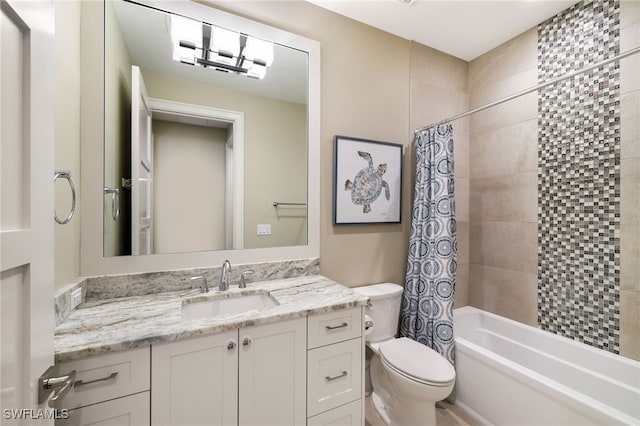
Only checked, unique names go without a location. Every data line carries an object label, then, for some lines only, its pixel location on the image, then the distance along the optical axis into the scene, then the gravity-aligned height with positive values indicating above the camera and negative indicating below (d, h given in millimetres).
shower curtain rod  1187 +697
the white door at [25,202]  509 +21
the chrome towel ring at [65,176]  939 +129
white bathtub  1340 -988
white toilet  1415 -869
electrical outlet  1137 -369
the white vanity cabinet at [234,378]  977 -655
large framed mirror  1325 +413
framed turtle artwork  1869 +230
